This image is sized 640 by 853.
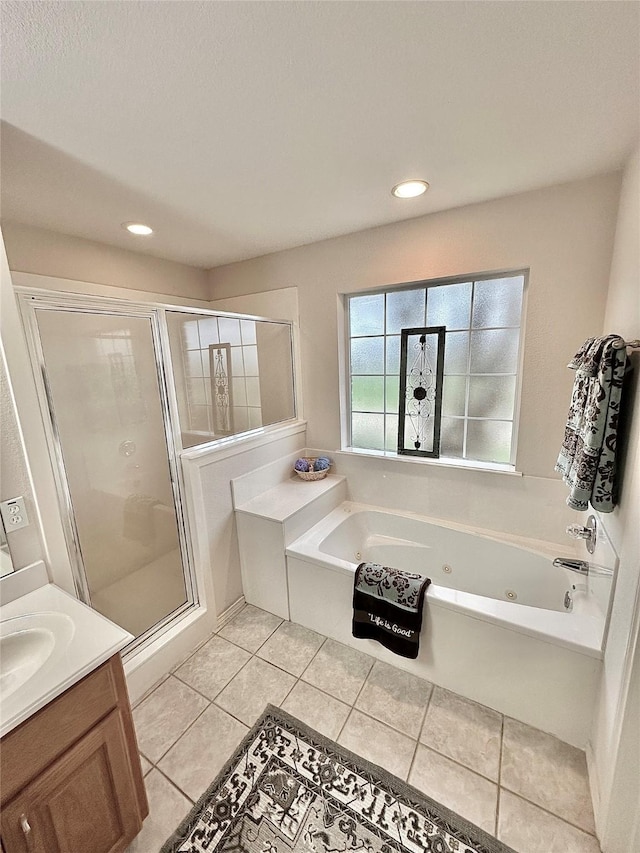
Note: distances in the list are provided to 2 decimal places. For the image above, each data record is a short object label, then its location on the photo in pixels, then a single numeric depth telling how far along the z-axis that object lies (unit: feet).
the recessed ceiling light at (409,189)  5.59
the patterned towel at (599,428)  4.08
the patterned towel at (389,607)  5.46
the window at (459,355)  7.02
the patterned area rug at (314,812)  3.78
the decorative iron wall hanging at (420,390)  7.72
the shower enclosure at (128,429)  5.47
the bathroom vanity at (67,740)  2.74
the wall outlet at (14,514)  4.02
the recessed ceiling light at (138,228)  6.72
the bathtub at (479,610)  4.64
